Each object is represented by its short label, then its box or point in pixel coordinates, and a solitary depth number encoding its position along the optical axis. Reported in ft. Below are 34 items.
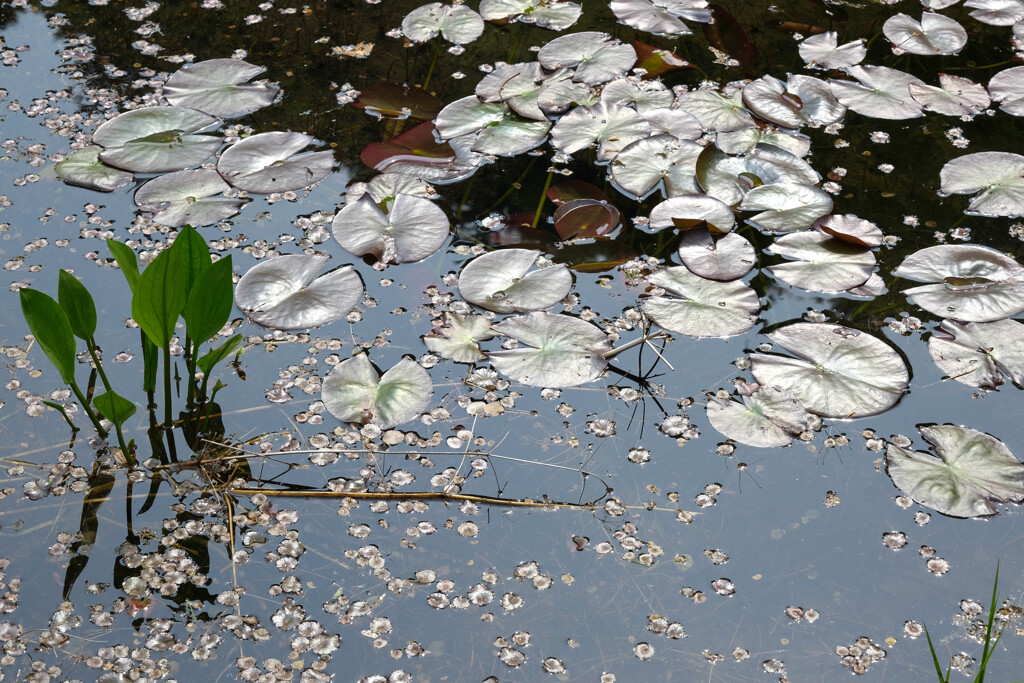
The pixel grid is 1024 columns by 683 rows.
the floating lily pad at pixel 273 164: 17.99
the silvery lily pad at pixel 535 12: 22.86
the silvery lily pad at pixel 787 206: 16.81
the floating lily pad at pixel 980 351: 14.29
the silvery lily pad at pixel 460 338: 14.57
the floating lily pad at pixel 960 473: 12.57
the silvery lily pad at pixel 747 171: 17.51
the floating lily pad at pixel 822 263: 15.72
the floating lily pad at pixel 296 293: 15.10
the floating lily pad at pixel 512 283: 15.35
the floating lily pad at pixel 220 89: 20.06
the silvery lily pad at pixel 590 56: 20.93
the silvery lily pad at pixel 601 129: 18.97
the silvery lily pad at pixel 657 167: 17.78
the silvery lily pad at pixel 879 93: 19.99
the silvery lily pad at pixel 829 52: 21.38
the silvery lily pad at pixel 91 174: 17.95
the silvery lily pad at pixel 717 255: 15.83
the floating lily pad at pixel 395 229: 16.44
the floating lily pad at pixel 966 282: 15.23
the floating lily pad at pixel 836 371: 13.80
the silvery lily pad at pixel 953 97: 20.12
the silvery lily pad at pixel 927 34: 21.88
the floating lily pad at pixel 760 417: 13.33
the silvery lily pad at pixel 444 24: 22.41
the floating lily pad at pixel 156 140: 18.34
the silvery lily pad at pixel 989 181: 17.52
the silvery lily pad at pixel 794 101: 19.63
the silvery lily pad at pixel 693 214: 16.67
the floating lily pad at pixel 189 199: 17.15
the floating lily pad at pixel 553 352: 14.20
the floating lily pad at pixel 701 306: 14.92
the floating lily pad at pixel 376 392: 13.56
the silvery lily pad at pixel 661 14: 22.67
